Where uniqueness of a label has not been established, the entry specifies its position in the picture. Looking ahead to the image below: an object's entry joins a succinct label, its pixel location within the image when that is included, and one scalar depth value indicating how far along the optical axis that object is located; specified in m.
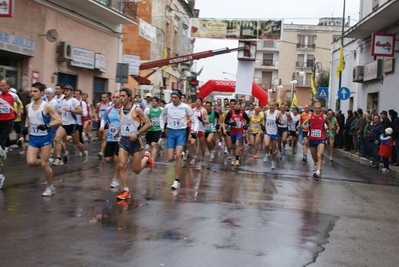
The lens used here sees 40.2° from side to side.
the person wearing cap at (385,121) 16.95
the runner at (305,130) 17.75
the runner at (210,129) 16.47
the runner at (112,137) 9.66
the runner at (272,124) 15.60
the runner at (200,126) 14.83
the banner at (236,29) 35.78
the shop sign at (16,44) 17.80
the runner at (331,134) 18.54
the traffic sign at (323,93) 31.03
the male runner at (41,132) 8.48
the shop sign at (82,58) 22.83
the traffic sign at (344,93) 25.50
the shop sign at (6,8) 15.17
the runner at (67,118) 12.55
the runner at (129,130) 8.77
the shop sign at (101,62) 24.99
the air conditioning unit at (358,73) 27.78
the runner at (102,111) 13.21
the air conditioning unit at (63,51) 21.64
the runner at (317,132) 13.32
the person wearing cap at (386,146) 16.19
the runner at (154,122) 14.12
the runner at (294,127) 20.81
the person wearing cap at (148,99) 16.61
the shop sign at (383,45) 22.14
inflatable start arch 33.44
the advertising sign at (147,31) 28.97
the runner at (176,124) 10.41
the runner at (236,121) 15.28
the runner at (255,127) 18.03
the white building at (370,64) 22.27
